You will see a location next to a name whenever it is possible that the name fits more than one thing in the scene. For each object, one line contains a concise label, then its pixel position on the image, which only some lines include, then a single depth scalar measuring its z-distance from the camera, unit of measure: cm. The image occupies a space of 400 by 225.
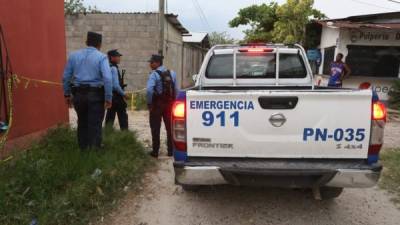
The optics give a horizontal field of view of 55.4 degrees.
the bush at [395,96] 1229
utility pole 1203
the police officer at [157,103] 563
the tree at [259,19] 2399
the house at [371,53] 1248
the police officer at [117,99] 620
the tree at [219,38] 5569
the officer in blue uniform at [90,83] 481
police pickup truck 330
